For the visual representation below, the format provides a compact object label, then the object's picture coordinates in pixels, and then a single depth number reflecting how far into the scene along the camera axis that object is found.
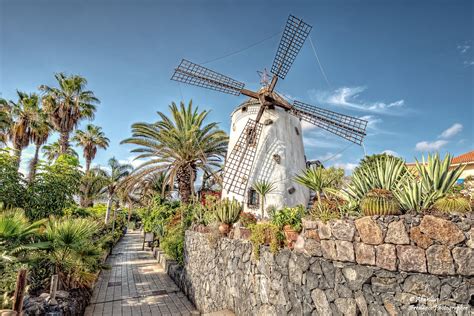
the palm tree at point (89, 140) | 27.36
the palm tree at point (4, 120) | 12.37
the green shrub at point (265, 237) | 4.12
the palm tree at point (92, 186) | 26.52
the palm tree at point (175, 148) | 14.71
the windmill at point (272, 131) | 13.15
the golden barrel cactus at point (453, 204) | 2.56
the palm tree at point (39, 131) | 16.66
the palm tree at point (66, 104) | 19.00
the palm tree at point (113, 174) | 26.69
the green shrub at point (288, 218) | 4.35
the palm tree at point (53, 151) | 21.48
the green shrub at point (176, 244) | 10.19
